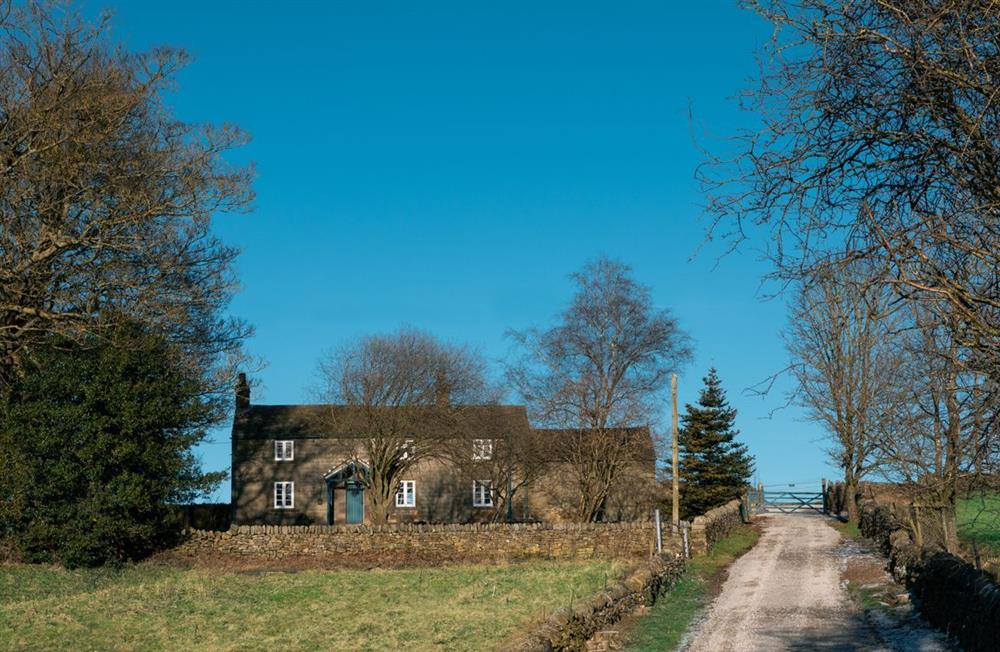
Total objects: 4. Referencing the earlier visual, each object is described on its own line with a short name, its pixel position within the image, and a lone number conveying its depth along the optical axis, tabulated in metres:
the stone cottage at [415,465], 46.88
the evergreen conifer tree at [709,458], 48.47
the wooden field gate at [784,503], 57.69
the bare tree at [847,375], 38.44
